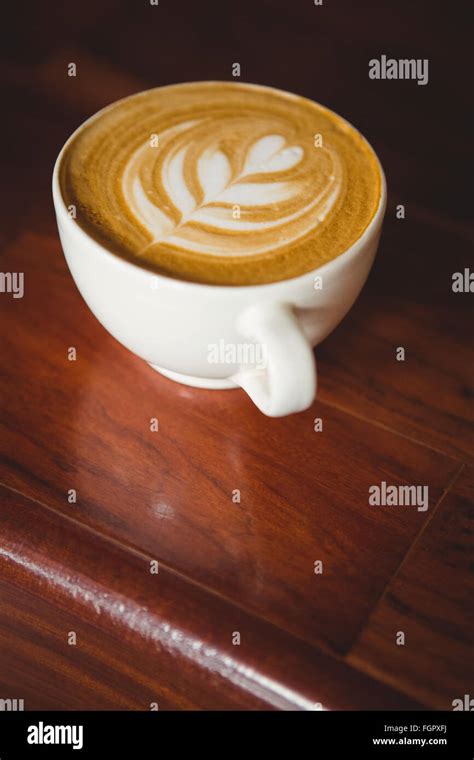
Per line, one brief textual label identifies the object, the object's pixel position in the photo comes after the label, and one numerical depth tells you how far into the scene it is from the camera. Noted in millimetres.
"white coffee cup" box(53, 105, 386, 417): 536
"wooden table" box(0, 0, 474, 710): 563
